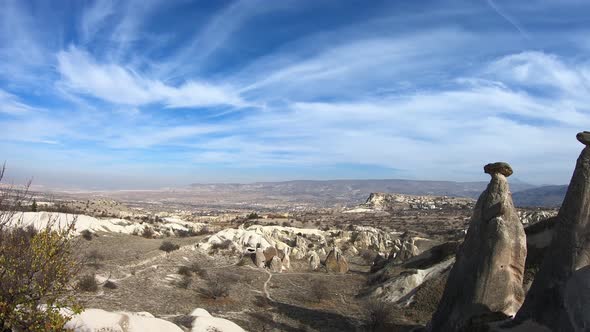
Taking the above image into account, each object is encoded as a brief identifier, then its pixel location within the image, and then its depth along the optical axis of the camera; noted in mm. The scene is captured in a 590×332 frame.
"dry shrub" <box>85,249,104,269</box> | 18073
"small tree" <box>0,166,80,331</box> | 6641
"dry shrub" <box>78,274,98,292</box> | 14105
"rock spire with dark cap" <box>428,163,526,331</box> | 10281
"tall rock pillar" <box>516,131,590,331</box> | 8250
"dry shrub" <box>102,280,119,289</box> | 15648
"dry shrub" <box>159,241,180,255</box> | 23500
